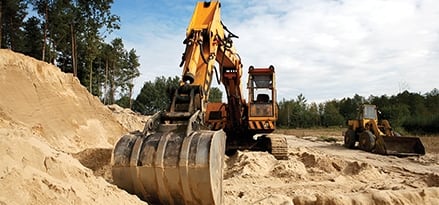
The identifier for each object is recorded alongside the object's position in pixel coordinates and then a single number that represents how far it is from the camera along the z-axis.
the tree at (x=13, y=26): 28.18
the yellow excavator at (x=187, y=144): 4.71
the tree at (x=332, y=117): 68.58
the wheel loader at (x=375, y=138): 16.83
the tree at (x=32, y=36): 29.27
